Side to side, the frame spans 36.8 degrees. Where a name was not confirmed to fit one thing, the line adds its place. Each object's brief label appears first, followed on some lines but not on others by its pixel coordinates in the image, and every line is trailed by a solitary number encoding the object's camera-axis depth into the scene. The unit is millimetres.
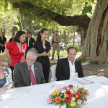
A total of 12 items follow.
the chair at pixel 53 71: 3340
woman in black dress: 3870
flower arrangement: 1683
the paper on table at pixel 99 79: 2746
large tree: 7590
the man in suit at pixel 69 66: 3350
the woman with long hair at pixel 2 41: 9539
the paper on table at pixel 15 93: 1973
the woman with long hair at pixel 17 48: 3730
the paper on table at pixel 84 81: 2571
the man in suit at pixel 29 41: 8357
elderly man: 2721
